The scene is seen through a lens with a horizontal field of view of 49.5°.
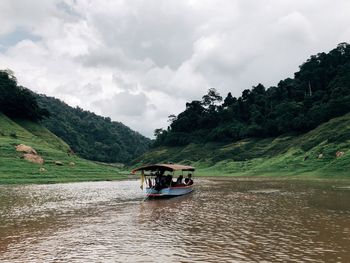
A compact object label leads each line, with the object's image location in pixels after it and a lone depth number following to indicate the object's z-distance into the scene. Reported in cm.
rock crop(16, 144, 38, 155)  7850
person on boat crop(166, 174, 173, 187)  4703
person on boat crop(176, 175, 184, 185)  5116
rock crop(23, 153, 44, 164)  7481
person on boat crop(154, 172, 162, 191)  4386
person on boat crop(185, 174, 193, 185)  5226
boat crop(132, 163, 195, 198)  4334
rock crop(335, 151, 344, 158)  7738
